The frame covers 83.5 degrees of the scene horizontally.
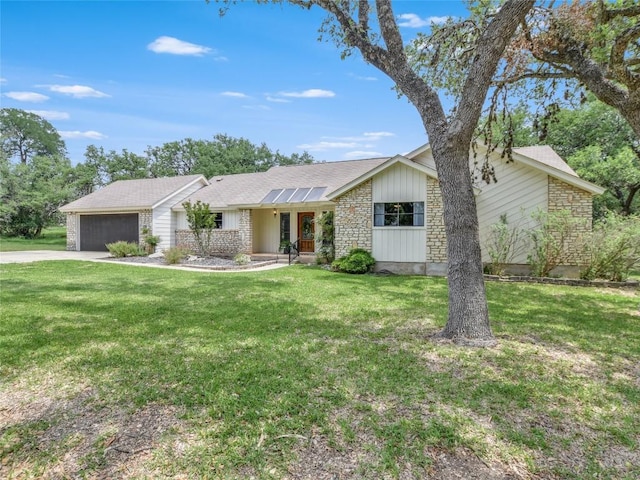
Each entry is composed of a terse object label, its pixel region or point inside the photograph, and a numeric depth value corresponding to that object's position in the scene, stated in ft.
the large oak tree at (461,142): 14.99
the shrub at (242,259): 49.26
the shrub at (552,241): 34.71
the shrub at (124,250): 57.12
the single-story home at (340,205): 38.81
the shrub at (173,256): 50.67
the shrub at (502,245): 37.52
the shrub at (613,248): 31.86
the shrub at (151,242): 61.82
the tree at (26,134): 162.81
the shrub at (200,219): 54.60
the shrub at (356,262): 40.50
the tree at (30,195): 89.10
